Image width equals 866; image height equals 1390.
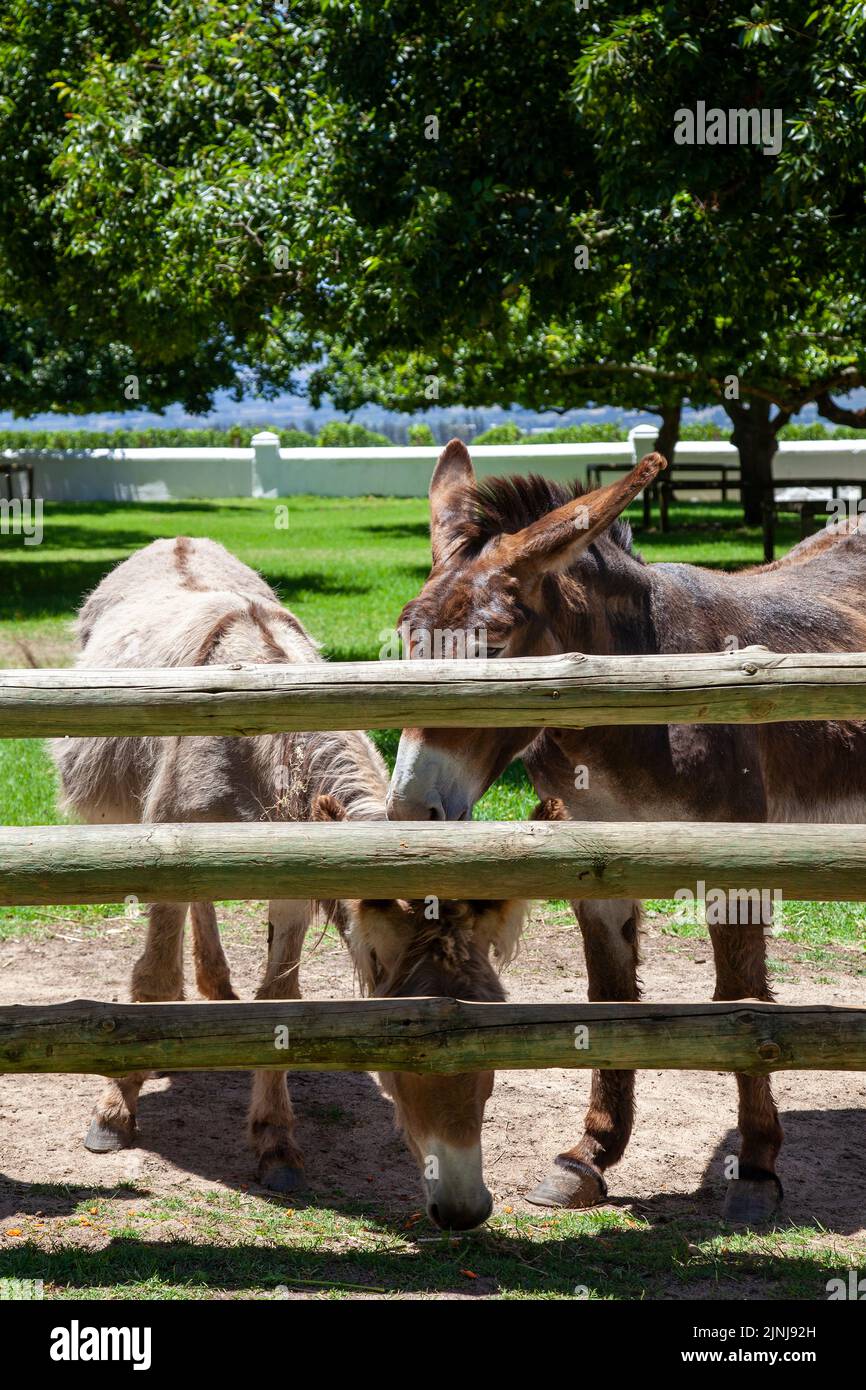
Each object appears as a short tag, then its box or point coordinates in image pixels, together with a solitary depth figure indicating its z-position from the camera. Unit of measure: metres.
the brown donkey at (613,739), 3.77
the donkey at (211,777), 4.18
